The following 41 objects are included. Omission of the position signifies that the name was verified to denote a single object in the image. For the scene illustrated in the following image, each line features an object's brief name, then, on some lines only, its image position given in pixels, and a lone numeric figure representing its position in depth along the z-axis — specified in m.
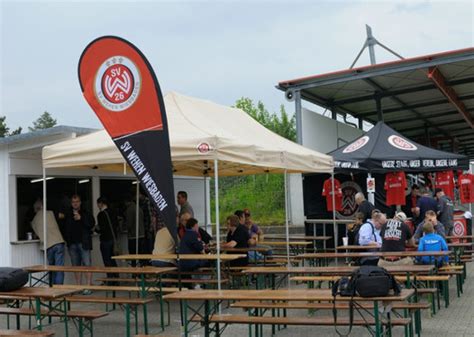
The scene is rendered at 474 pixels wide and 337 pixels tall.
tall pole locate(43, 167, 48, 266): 9.45
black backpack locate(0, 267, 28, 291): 6.69
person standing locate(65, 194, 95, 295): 11.06
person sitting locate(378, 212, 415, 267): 9.41
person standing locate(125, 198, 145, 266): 12.68
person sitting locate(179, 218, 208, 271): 9.21
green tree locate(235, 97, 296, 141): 41.09
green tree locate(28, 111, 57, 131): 84.81
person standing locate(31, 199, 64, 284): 10.79
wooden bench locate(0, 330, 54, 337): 5.48
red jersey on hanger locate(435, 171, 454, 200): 14.42
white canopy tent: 8.55
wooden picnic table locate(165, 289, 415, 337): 5.44
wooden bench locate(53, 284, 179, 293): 7.98
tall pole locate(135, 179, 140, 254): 12.08
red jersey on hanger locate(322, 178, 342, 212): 14.67
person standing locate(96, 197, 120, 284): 11.42
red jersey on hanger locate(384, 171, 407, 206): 14.12
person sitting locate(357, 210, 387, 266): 10.54
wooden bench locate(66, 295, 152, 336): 7.23
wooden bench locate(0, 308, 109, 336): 6.88
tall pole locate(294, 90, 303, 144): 17.50
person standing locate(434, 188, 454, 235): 13.55
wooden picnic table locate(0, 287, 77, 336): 6.43
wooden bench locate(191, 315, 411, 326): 5.92
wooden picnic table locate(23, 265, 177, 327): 7.78
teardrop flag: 6.27
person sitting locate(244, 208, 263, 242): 12.43
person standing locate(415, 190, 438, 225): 13.60
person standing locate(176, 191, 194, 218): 12.20
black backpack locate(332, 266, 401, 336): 5.32
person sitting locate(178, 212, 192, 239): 10.00
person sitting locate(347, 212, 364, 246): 11.48
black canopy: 13.74
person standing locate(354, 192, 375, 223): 12.48
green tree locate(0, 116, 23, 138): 57.38
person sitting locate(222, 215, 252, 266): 10.80
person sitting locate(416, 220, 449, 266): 9.34
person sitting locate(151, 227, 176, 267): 9.70
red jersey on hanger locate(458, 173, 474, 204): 16.25
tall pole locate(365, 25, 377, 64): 19.17
